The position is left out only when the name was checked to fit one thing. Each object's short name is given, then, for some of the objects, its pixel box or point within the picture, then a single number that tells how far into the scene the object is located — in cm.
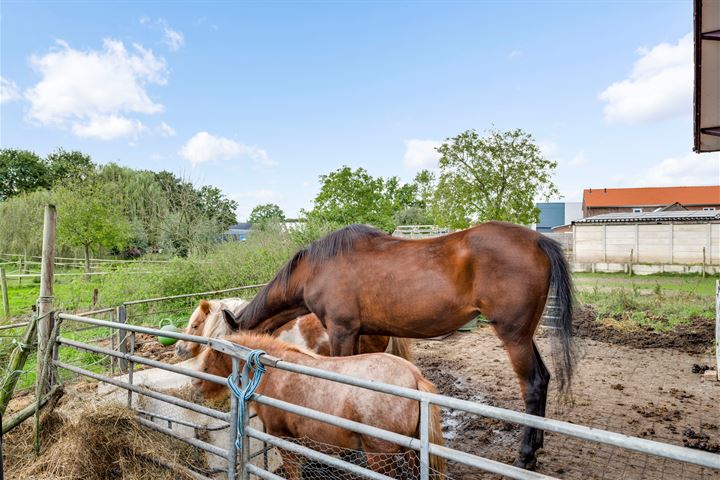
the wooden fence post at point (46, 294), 310
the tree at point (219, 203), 2232
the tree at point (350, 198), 2356
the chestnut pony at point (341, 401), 224
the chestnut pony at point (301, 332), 437
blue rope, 213
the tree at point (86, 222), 1520
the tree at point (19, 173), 3034
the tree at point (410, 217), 3929
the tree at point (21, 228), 1997
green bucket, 475
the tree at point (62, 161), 3154
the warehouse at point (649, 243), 1714
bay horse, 321
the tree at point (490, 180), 1750
